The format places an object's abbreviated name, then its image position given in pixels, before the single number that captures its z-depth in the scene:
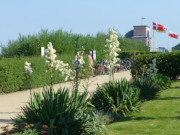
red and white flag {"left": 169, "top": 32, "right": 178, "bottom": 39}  60.45
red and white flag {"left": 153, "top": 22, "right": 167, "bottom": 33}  52.53
